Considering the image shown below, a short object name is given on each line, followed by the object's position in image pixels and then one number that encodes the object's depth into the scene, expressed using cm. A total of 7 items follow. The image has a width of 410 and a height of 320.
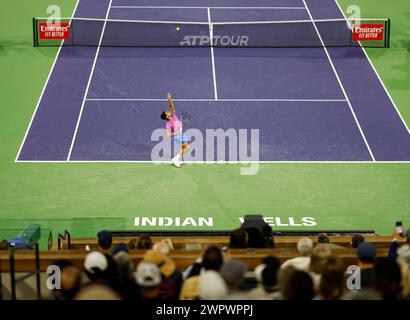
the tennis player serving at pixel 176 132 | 2503
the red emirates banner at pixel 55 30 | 3406
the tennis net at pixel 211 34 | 3447
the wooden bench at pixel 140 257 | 1370
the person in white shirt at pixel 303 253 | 1260
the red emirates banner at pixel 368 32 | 3412
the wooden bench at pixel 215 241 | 1688
